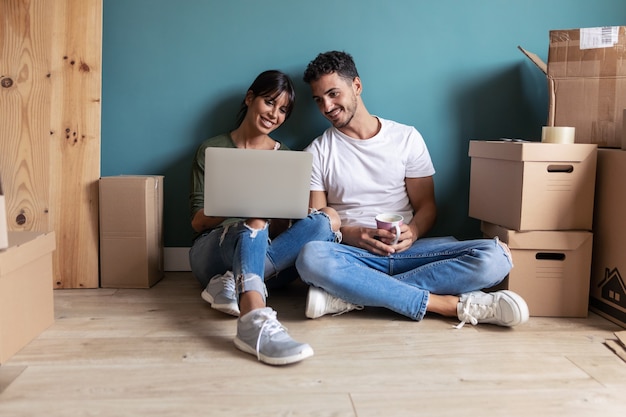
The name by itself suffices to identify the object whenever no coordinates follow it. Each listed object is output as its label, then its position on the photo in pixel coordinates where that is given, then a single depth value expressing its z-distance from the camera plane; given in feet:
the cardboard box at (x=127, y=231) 7.04
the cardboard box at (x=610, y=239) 6.07
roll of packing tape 6.31
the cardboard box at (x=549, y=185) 6.17
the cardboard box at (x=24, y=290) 4.84
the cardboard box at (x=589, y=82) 6.70
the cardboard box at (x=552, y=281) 6.32
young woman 5.02
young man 5.93
